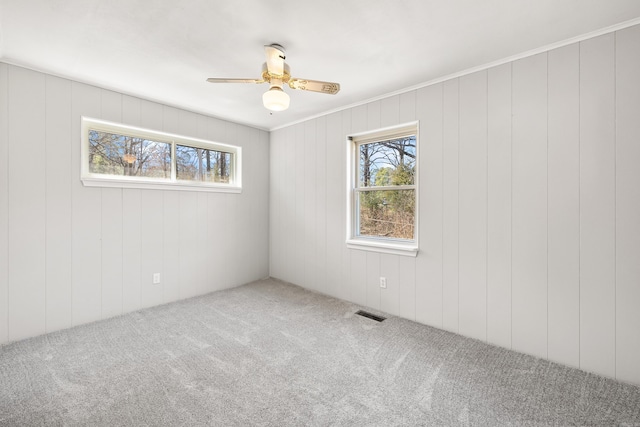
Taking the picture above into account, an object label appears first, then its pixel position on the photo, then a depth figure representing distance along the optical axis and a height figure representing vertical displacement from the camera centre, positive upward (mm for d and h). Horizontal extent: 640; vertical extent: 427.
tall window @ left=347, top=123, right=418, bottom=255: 3057 +257
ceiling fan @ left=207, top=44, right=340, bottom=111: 2012 +978
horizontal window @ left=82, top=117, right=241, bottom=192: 2924 +652
